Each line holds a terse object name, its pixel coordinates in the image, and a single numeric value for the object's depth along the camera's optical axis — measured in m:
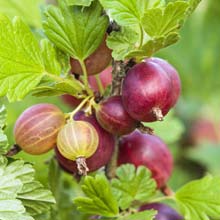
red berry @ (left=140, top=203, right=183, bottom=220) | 0.48
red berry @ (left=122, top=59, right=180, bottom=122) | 0.43
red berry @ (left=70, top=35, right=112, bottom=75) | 0.45
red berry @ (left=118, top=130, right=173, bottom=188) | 0.47
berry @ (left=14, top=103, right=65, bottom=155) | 0.44
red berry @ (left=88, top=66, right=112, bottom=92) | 0.48
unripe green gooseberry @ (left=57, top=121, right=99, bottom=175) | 0.43
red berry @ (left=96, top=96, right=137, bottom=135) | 0.44
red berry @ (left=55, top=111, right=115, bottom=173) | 0.45
